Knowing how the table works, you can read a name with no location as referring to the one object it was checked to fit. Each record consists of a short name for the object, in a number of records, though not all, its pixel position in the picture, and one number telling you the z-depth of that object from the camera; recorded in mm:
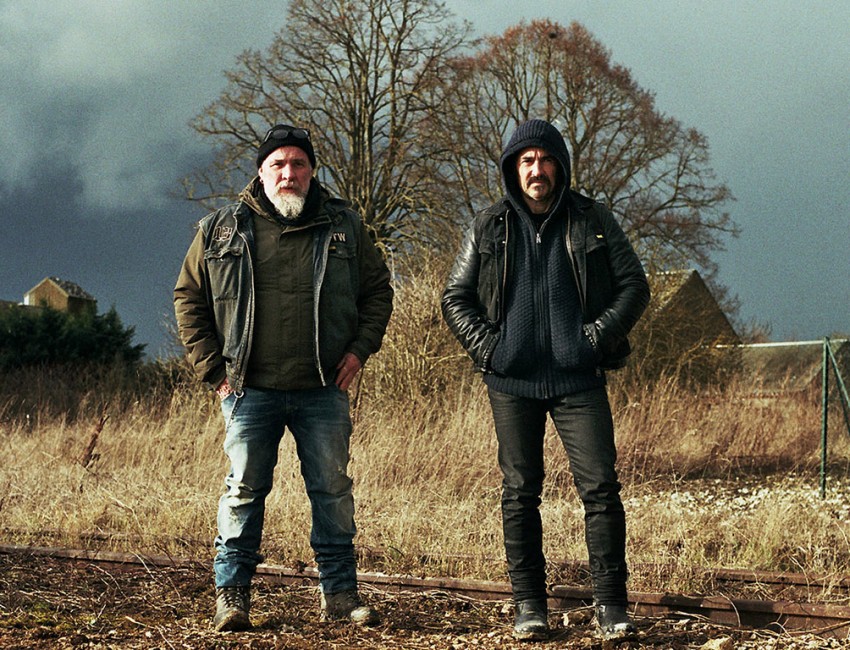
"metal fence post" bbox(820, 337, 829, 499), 10609
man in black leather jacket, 4312
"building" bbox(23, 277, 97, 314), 41062
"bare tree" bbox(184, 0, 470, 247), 23531
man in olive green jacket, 4594
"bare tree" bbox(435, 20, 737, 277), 24312
